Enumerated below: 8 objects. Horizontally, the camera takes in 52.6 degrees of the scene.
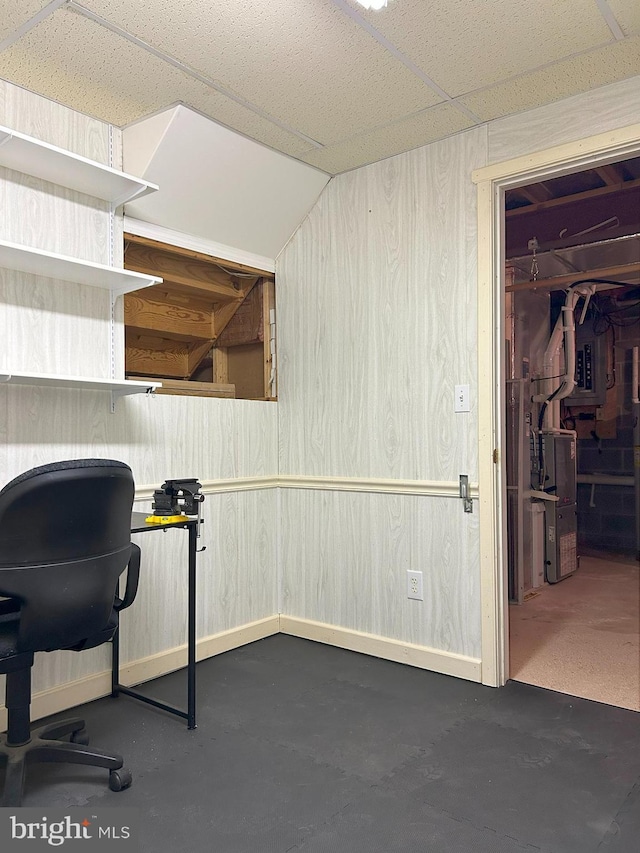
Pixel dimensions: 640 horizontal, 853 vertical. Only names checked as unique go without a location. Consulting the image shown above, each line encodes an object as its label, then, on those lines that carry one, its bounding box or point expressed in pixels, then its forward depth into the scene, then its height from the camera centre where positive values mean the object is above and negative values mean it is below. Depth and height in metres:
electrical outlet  3.12 -0.74
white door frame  2.87 +0.05
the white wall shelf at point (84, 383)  2.35 +0.20
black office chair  1.73 -0.39
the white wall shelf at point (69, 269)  2.32 +0.64
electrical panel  6.44 +0.63
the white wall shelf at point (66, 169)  2.30 +1.02
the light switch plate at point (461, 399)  2.96 +0.15
